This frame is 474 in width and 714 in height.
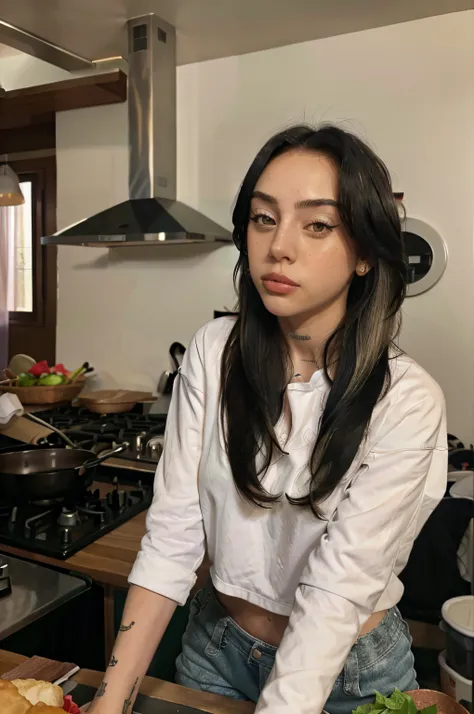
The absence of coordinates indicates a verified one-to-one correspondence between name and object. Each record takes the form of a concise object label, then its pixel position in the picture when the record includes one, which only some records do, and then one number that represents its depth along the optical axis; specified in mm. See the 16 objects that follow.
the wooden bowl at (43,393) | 2373
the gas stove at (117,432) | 1745
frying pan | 1310
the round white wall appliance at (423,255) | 2006
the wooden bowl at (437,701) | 691
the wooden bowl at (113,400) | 2295
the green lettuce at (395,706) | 644
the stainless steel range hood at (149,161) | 2114
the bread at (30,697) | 592
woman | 735
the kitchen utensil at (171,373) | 2418
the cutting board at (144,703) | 707
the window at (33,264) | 3133
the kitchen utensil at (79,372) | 2455
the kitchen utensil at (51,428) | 1650
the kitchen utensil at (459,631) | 1287
